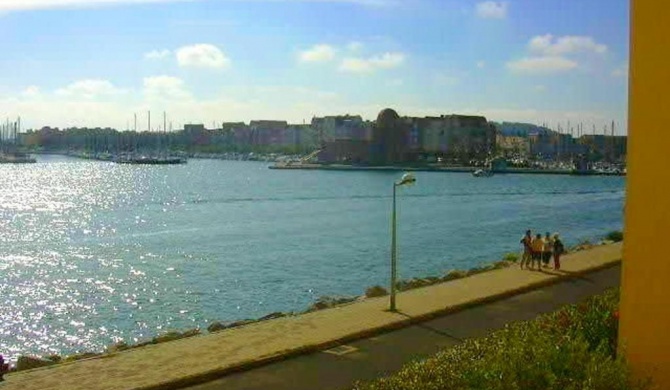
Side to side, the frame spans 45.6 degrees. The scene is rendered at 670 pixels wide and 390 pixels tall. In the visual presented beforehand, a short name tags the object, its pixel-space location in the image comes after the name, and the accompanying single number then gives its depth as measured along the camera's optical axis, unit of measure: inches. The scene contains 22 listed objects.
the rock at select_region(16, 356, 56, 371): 506.0
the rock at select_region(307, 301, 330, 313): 729.6
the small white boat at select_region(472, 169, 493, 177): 4948.3
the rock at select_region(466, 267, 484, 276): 864.2
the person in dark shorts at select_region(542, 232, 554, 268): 859.4
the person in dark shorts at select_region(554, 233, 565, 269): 839.7
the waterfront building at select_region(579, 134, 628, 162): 6550.2
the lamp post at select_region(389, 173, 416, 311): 582.9
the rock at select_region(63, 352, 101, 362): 508.1
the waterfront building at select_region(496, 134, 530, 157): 6906.5
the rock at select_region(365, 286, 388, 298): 759.2
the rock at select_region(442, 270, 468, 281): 837.4
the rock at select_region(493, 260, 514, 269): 944.9
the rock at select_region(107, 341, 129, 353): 631.3
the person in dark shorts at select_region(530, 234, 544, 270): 854.5
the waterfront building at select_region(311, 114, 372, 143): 7386.8
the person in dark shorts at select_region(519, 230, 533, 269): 858.1
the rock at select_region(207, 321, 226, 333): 666.0
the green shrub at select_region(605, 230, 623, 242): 1294.3
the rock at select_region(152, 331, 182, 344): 590.4
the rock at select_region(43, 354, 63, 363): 535.6
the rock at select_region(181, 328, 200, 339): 618.6
